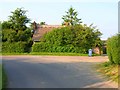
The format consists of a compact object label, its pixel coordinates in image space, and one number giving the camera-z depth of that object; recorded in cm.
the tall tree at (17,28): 5669
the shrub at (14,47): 5369
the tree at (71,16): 7438
